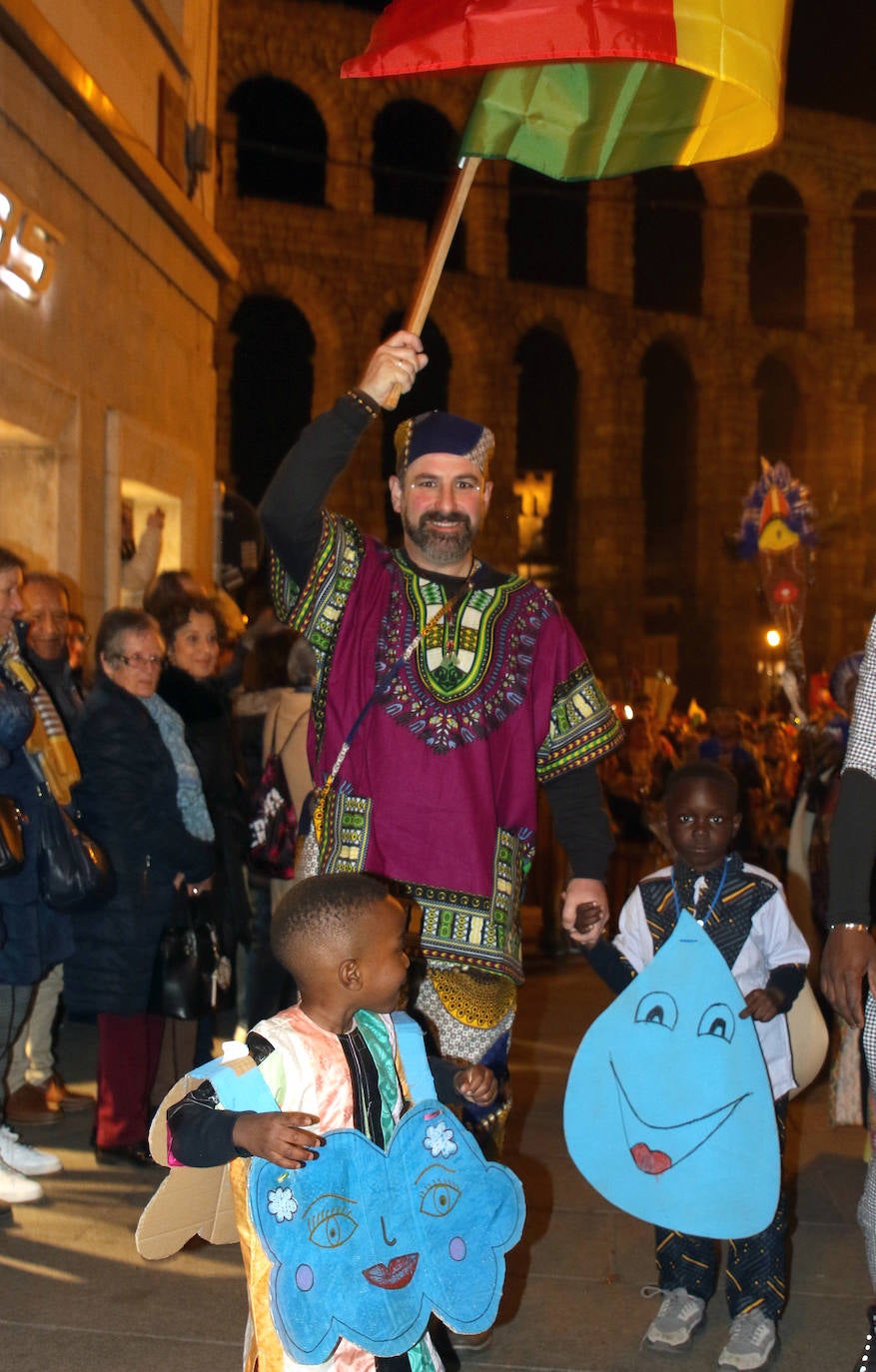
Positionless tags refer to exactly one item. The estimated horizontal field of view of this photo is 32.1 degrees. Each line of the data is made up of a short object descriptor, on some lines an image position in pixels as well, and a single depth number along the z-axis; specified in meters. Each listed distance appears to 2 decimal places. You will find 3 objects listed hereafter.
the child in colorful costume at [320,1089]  2.59
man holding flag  3.61
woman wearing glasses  5.54
